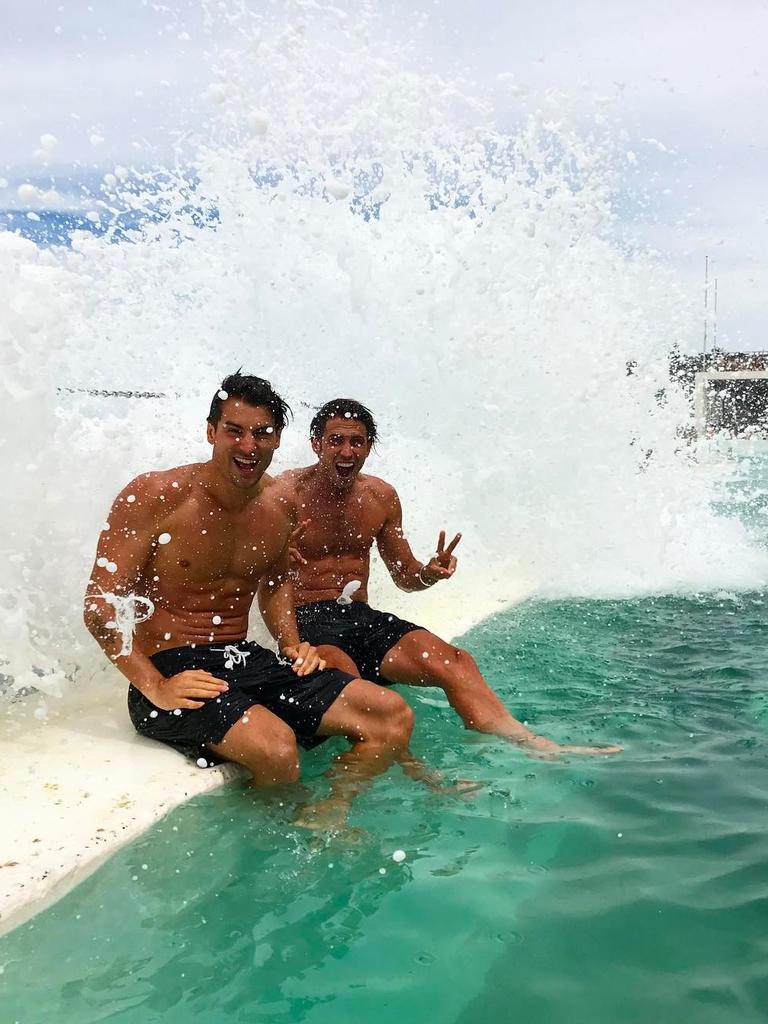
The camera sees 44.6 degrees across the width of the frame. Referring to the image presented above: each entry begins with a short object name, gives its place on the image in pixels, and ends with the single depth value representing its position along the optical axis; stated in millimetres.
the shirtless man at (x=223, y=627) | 3037
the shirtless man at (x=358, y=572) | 3705
